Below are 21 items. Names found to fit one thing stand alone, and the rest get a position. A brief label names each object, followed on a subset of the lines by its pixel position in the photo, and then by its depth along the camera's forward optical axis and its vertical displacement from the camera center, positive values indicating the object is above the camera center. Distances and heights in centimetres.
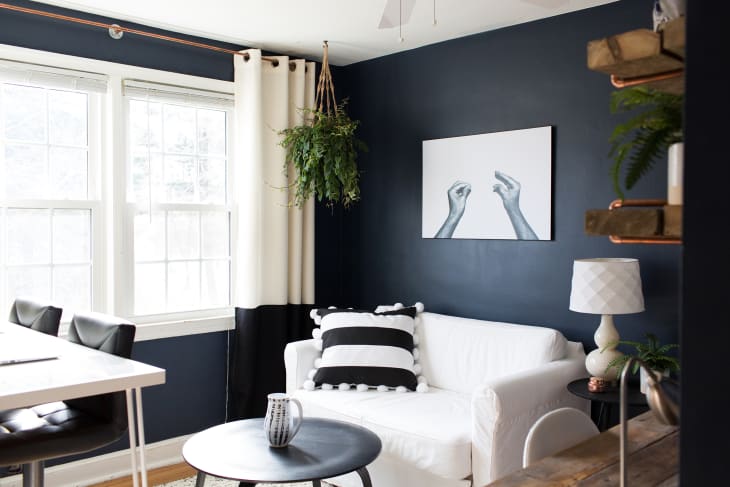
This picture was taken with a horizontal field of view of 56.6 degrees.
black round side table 291 -76
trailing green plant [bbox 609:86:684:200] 112 +17
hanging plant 406 +41
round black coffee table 240 -88
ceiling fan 331 +109
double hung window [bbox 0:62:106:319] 347 +21
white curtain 418 +19
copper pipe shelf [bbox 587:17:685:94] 95 +25
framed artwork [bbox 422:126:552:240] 366 +22
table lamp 304 -32
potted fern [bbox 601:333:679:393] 294 -59
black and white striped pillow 369 -72
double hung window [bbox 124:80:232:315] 394 +16
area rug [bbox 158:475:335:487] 353 -138
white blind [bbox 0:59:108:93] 339 +76
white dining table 201 -49
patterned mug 262 -77
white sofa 290 -88
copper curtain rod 336 +105
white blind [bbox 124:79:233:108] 385 +77
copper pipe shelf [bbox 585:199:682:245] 99 +0
